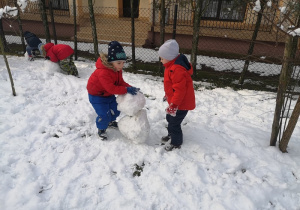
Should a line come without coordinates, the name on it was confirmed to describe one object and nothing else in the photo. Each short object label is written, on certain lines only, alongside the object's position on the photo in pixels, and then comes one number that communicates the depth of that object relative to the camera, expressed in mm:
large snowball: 3062
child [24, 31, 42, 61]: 6238
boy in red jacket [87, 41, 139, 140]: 2857
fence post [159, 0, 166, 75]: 5686
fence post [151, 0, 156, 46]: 9828
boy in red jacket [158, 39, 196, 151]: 2697
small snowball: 2939
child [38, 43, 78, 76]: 5590
